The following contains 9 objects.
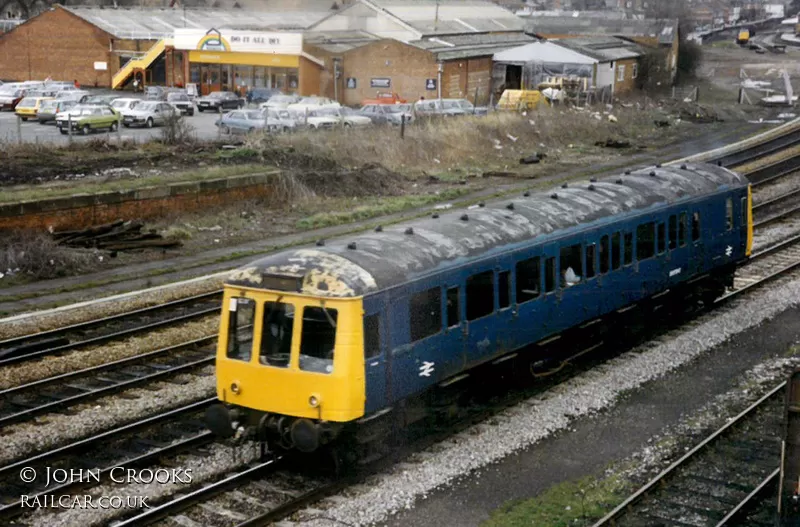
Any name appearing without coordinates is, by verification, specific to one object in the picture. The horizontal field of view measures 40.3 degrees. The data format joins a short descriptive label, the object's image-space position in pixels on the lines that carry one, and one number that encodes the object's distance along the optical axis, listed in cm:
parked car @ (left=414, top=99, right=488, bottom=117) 4688
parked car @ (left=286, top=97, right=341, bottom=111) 4506
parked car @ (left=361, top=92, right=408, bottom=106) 5303
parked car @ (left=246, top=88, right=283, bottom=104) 5828
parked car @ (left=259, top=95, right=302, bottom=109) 4925
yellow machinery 5072
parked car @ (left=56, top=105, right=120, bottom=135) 4178
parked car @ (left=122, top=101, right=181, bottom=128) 4581
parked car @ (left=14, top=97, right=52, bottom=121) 4803
